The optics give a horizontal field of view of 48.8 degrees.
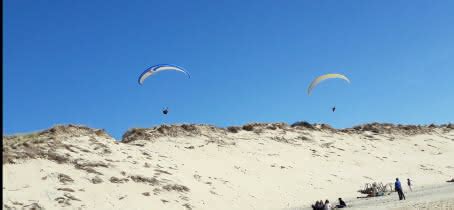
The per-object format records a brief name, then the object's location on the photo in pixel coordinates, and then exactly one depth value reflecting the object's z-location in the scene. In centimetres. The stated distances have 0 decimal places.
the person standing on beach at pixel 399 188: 2655
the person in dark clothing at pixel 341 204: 2538
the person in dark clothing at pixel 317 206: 2306
